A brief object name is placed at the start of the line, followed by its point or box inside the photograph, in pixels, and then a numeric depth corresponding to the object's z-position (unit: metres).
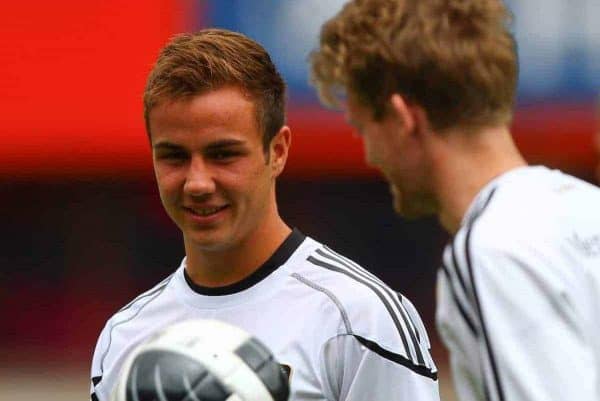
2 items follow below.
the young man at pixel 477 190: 4.91
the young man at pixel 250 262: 6.99
